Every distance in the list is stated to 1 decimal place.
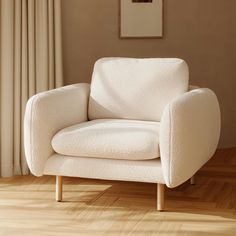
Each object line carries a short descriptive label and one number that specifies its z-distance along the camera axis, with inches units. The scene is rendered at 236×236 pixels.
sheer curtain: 193.3
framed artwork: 228.9
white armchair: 146.0
